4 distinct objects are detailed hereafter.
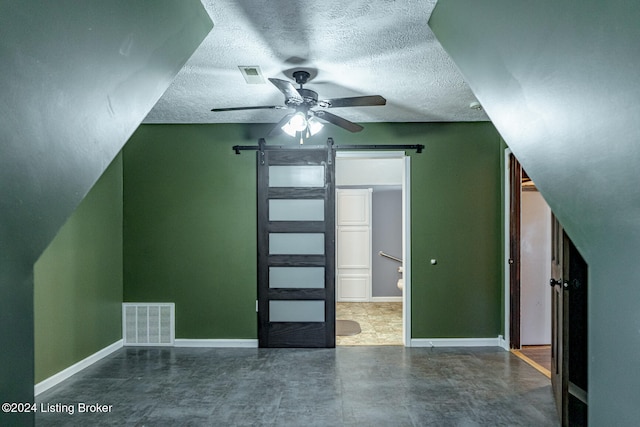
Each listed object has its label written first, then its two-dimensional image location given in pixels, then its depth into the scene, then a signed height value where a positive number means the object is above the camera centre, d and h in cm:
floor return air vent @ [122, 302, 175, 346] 442 -124
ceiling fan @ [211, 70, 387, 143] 272 +79
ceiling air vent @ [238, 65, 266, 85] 293 +109
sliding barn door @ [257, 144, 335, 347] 438 -38
